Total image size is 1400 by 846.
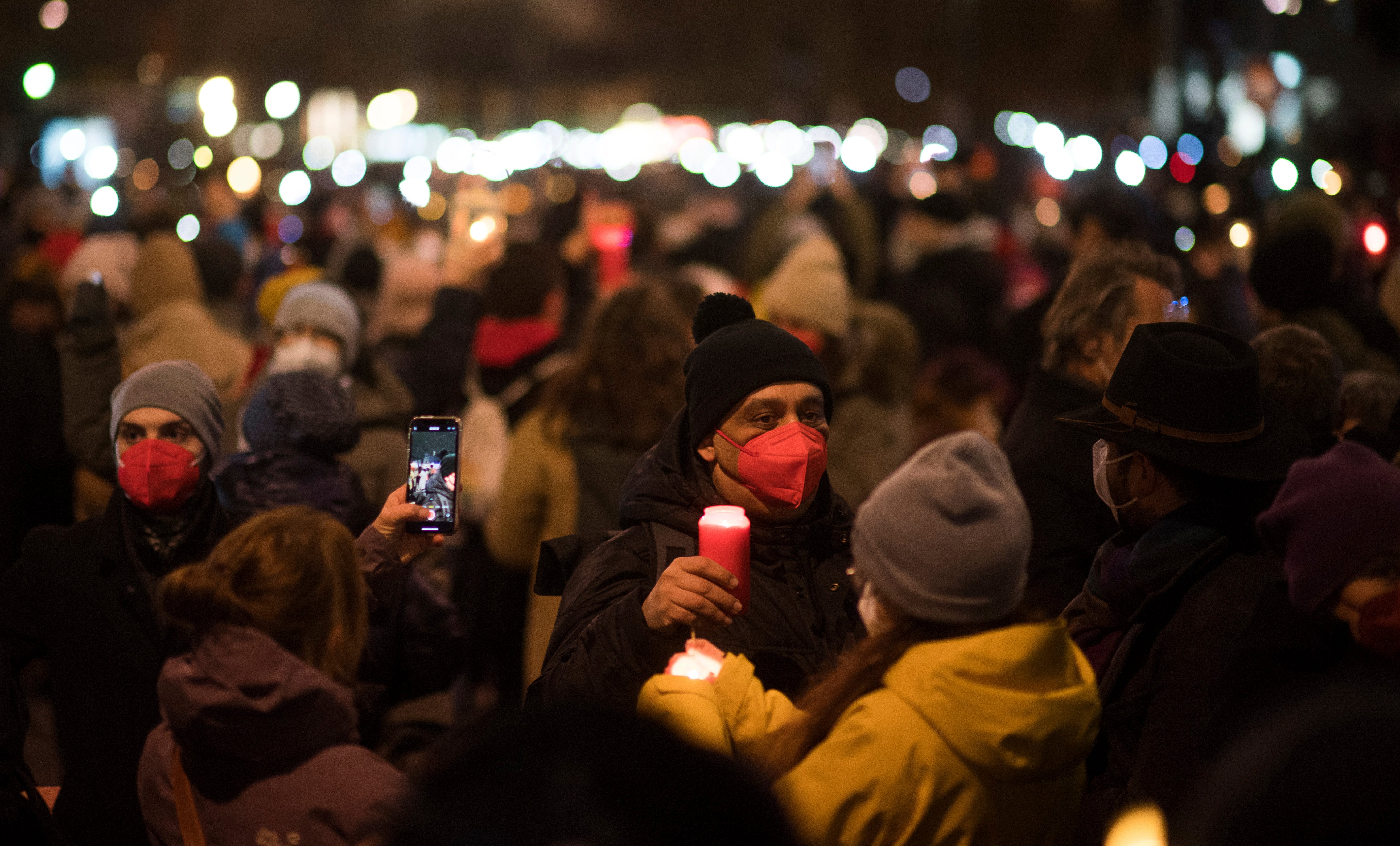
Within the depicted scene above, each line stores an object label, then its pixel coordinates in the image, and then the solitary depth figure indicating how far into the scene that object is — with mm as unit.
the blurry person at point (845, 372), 6004
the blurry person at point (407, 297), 7672
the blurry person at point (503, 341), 6406
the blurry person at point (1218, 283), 7355
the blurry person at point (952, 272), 9750
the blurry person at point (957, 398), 6125
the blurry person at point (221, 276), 8469
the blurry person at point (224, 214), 12766
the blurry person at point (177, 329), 6438
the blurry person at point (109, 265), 7859
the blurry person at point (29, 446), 6301
